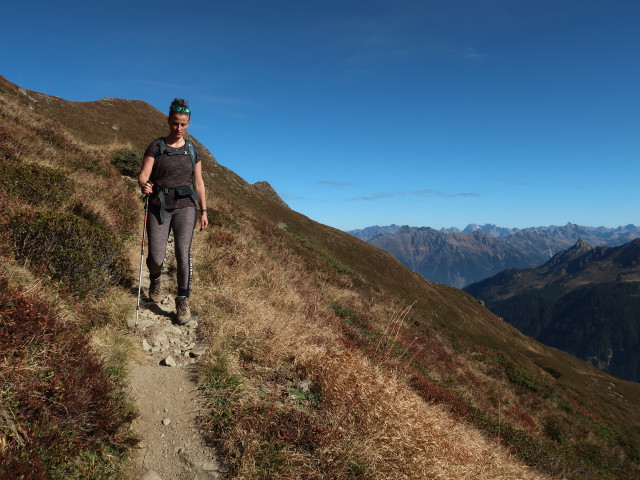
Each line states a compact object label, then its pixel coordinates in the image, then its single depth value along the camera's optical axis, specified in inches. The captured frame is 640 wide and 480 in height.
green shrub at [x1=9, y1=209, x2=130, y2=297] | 215.8
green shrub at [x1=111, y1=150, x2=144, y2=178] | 730.8
